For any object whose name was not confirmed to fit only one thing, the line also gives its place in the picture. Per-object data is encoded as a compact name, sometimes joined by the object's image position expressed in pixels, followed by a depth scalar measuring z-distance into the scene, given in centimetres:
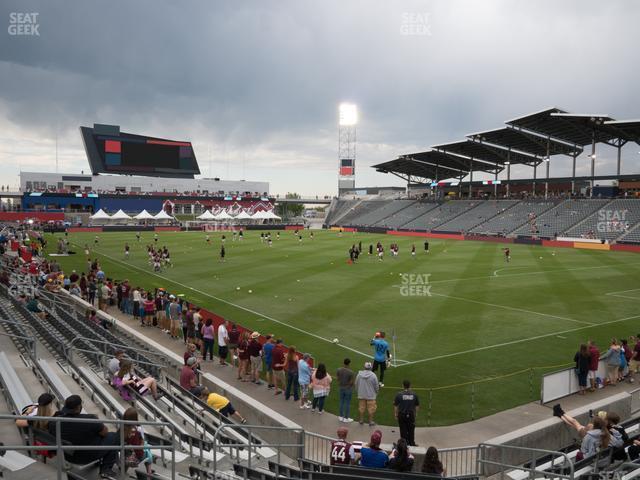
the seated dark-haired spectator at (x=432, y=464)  777
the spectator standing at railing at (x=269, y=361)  1352
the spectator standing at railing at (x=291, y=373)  1257
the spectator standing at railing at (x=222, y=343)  1538
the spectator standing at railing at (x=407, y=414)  1011
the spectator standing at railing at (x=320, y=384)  1153
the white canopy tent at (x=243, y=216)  8642
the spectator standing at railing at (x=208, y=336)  1564
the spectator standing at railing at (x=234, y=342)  1516
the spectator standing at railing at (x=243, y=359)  1380
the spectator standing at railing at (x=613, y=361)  1387
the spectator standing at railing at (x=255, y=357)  1356
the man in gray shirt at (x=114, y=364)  1078
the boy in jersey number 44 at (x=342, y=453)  844
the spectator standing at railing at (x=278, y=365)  1316
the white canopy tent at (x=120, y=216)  7962
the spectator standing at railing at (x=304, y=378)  1209
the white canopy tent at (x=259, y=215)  8625
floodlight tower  10594
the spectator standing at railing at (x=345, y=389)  1129
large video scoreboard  9712
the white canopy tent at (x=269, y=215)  8775
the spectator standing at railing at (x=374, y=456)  793
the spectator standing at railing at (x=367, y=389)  1109
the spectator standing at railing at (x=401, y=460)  775
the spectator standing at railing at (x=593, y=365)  1316
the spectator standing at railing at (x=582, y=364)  1299
